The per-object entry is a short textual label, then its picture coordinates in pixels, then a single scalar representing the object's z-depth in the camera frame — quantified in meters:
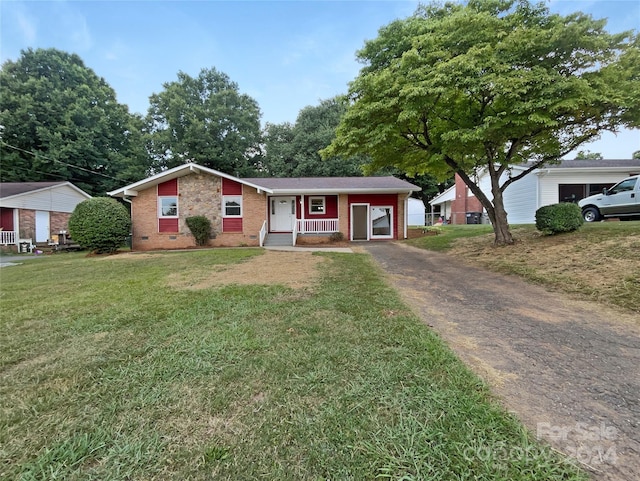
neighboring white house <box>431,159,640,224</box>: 16.27
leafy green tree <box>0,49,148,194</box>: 24.59
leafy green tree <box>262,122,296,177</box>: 29.59
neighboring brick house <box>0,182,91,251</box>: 17.28
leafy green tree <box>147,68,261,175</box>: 27.70
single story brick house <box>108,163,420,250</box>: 15.17
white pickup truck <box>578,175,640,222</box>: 10.71
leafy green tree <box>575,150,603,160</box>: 35.16
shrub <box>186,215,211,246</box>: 14.59
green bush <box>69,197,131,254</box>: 12.62
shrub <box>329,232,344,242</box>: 15.66
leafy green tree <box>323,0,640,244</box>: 7.48
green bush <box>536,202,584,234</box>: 8.85
